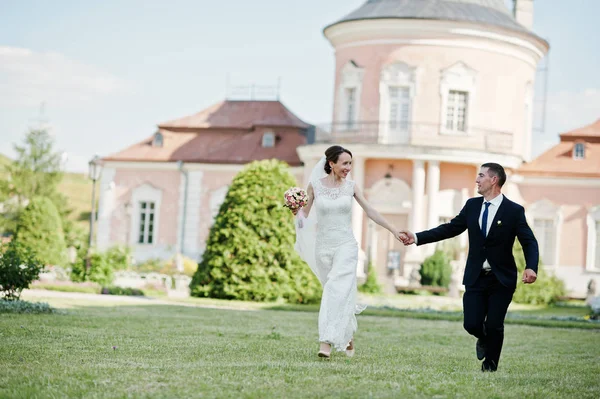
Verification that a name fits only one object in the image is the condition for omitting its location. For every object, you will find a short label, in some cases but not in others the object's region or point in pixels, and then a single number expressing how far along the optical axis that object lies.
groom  8.53
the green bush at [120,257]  26.62
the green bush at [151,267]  30.29
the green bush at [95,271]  23.28
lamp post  26.58
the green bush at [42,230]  29.08
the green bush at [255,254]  20.89
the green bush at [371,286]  29.23
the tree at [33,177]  45.94
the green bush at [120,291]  21.41
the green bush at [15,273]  13.85
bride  9.22
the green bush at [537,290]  28.16
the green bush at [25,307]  12.92
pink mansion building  32.00
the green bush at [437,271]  29.89
